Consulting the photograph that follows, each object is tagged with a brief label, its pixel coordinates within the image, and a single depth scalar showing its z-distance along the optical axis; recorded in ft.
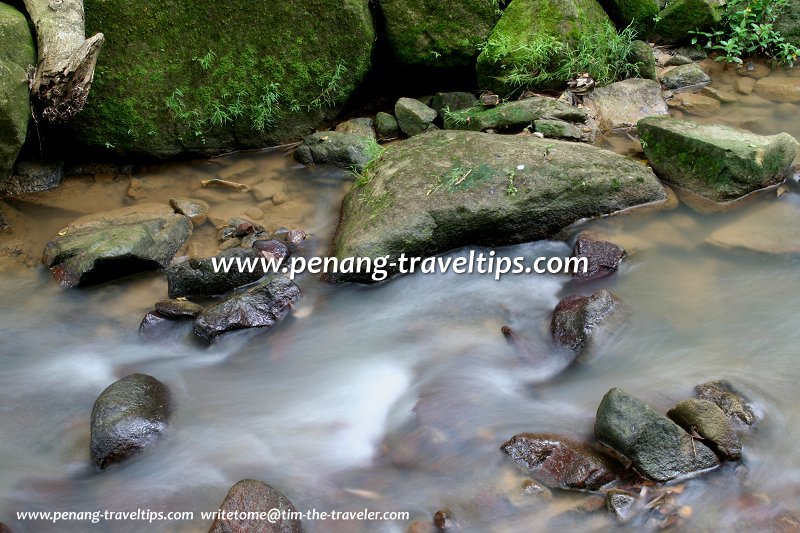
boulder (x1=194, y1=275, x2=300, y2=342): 15.37
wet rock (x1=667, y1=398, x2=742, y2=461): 11.60
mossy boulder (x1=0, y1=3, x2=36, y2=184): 16.55
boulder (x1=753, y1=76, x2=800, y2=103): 22.84
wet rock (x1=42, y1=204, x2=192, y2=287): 16.74
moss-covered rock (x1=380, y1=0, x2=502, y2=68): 22.47
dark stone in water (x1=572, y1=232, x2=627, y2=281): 16.31
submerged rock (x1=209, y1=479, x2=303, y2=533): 10.82
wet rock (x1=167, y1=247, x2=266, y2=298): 16.47
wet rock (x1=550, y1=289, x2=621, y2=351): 14.42
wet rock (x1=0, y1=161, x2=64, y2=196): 19.99
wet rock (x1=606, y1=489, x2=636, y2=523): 11.00
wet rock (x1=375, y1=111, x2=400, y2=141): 22.34
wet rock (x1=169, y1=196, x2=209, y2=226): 19.31
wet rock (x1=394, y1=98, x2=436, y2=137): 21.88
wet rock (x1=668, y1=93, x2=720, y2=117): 22.48
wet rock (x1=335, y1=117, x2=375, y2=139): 22.31
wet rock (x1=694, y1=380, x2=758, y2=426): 12.41
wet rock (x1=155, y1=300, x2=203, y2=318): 15.71
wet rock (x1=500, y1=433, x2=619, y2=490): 11.44
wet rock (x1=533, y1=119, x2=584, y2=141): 20.59
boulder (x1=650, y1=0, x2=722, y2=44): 24.78
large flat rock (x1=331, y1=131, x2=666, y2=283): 16.96
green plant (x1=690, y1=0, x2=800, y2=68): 24.58
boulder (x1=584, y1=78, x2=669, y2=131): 21.99
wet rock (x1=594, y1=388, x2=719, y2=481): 11.39
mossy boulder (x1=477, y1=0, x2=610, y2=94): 22.35
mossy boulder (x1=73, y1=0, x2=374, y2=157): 20.12
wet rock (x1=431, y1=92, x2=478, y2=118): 22.65
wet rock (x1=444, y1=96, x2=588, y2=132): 21.07
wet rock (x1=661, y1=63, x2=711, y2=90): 23.72
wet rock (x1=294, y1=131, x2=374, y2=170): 20.92
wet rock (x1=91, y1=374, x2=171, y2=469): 12.57
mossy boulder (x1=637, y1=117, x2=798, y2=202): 17.76
